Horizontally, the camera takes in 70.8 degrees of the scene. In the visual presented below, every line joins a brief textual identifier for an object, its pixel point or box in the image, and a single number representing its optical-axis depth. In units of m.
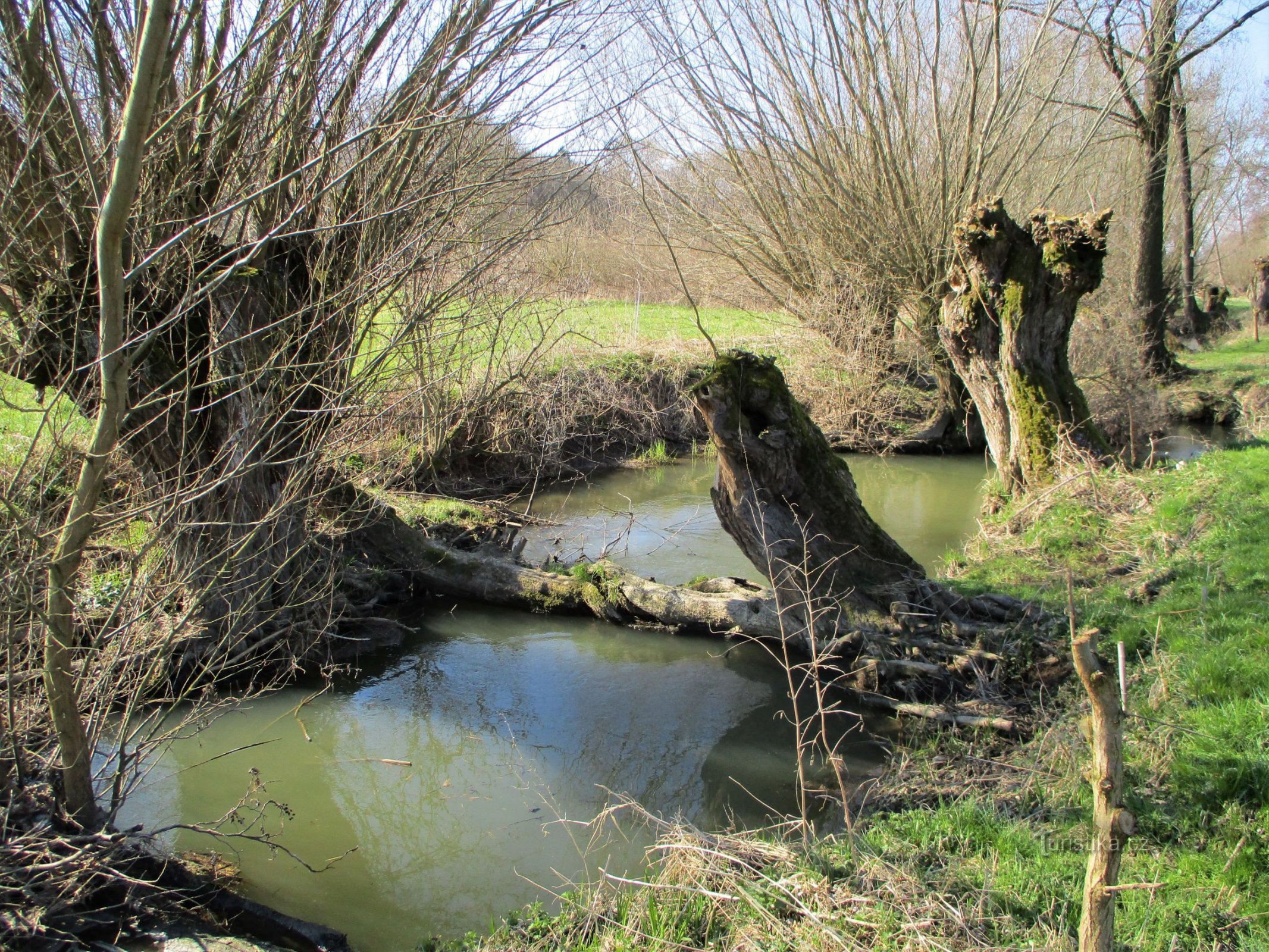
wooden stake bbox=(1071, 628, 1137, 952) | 2.34
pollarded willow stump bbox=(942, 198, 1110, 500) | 9.84
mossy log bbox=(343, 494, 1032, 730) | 6.45
